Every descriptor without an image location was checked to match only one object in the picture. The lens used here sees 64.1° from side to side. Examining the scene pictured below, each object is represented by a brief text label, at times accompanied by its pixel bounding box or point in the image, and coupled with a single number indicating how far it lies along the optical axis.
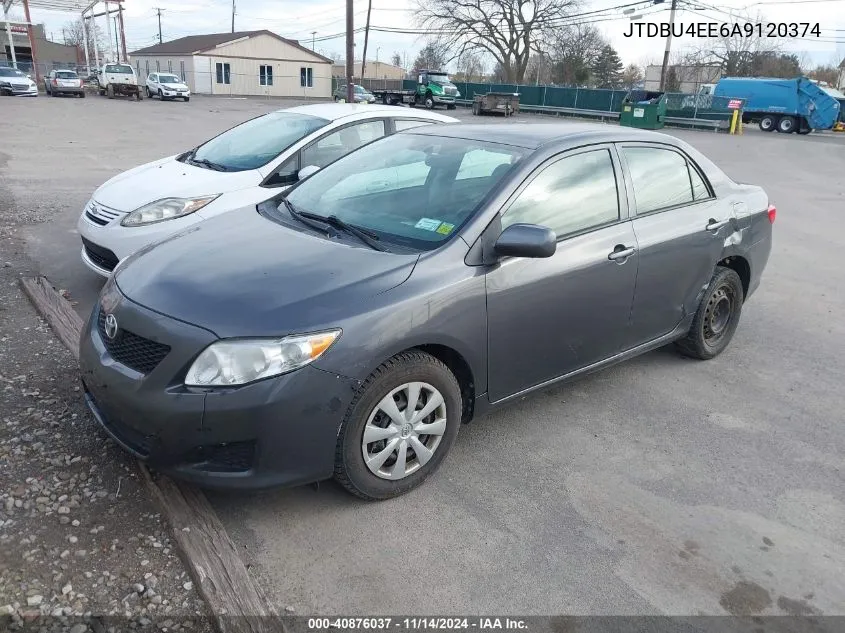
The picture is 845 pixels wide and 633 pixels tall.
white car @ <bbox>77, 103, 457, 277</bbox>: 5.15
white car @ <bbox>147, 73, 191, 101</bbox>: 41.50
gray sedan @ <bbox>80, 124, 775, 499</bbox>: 2.67
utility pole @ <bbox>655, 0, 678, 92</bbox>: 38.28
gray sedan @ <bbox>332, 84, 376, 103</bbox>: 39.89
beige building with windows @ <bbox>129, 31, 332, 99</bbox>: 57.59
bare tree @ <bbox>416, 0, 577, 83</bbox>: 55.84
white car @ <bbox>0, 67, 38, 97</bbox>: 35.97
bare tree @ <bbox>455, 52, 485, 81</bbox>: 58.09
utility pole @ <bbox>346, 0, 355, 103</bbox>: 23.67
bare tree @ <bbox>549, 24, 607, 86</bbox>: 57.66
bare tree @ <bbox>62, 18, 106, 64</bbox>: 62.20
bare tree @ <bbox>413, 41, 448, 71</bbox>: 57.84
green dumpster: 32.38
